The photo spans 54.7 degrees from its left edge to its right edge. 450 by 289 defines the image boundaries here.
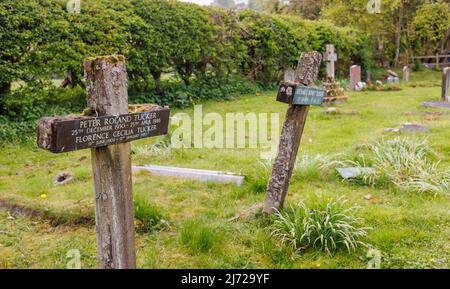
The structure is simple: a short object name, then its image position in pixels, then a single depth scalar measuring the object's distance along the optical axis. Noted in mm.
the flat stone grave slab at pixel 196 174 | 5598
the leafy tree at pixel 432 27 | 22516
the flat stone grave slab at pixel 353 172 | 5438
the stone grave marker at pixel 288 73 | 16469
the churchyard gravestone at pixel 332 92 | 12617
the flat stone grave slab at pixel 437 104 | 11327
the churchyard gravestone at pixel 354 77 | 16141
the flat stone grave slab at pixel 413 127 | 7980
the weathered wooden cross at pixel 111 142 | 2688
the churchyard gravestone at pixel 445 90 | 11990
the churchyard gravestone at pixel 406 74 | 20547
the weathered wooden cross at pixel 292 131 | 4203
